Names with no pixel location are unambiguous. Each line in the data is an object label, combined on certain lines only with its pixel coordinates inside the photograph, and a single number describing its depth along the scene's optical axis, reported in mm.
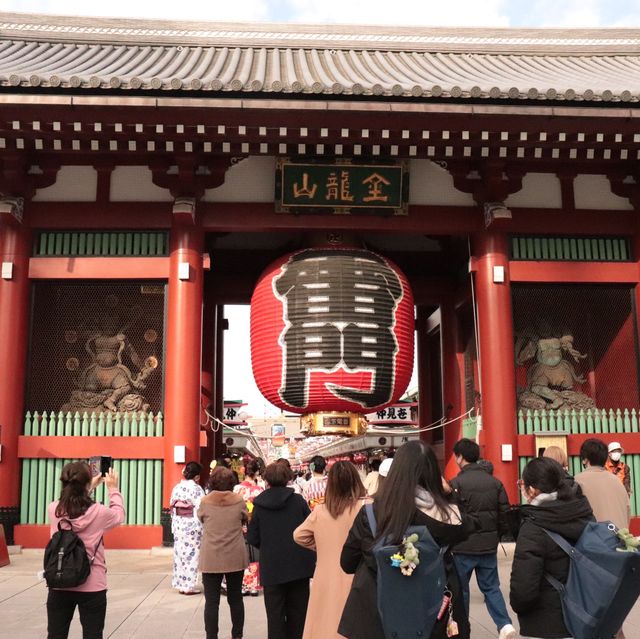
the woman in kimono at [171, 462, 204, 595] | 7109
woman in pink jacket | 3987
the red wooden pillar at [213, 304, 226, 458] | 14094
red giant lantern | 9625
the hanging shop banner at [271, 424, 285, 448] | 50875
